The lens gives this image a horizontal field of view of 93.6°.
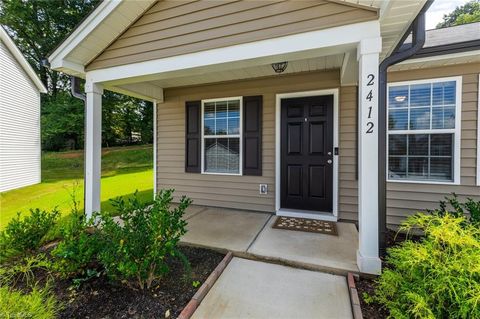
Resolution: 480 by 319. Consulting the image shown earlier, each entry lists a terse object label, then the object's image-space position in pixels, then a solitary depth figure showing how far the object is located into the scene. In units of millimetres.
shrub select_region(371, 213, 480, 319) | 1450
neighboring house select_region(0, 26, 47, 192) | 7801
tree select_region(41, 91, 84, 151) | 13164
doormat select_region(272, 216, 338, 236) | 3207
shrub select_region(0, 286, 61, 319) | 1492
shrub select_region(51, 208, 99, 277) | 2080
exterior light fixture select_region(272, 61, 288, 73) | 3433
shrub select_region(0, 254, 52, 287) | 2182
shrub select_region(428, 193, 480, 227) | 2334
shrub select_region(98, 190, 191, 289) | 1889
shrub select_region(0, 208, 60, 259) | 2375
